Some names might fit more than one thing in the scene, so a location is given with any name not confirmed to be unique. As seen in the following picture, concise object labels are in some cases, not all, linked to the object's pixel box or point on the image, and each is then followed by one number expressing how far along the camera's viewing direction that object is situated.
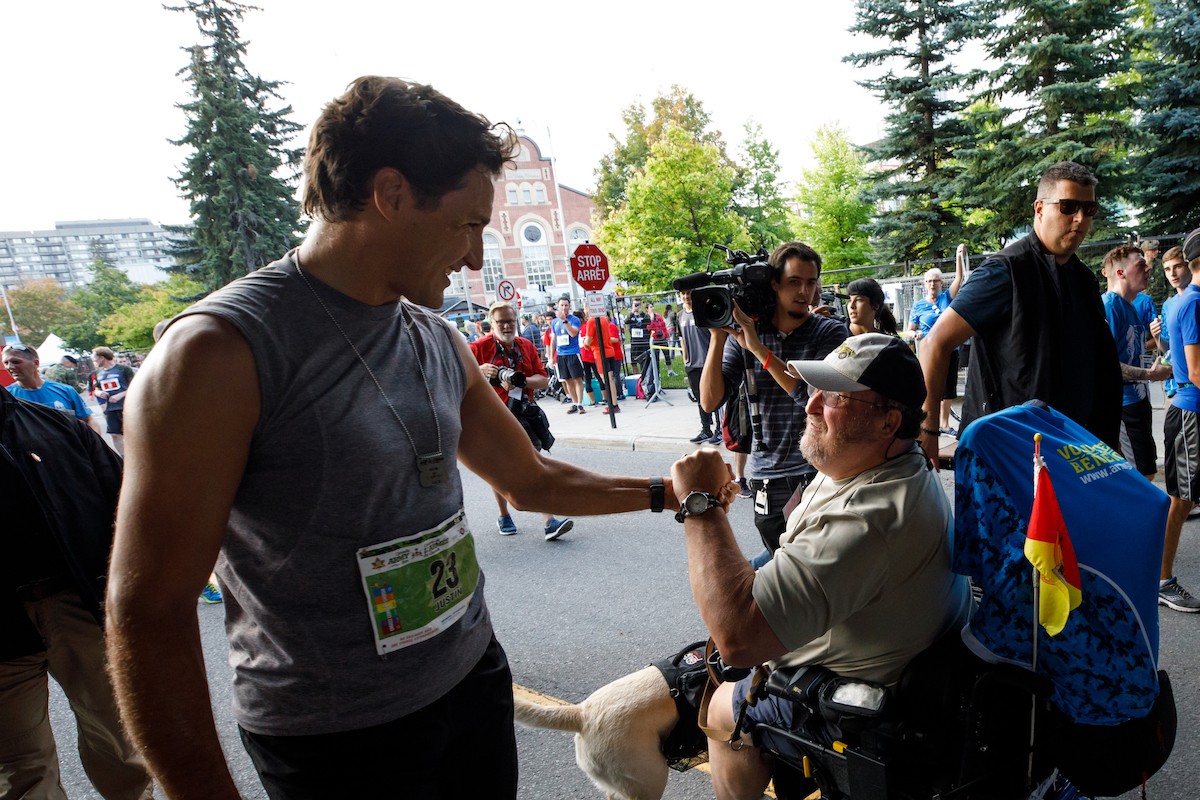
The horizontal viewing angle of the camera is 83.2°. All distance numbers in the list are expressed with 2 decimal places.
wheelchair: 1.64
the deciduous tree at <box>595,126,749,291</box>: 24.83
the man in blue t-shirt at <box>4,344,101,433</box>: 5.66
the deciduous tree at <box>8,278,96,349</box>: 63.28
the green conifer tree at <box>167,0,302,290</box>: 29.61
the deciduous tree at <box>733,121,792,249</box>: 30.78
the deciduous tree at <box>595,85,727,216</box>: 36.16
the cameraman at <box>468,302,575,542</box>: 5.95
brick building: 58.72
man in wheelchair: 1.67
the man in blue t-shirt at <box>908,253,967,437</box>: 8.62
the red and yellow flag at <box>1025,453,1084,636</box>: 1.46
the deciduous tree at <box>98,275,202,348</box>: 35.69
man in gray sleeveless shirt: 1.03
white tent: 25.22
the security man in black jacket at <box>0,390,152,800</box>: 2.30
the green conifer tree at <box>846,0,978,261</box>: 17.31
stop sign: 11.75
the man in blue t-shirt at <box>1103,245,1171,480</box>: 4.66
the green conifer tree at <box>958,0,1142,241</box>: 13.80
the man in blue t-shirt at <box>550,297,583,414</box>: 13.14
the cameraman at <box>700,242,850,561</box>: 3.39
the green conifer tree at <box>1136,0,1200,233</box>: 11.91
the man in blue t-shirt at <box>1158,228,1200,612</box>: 3.50
